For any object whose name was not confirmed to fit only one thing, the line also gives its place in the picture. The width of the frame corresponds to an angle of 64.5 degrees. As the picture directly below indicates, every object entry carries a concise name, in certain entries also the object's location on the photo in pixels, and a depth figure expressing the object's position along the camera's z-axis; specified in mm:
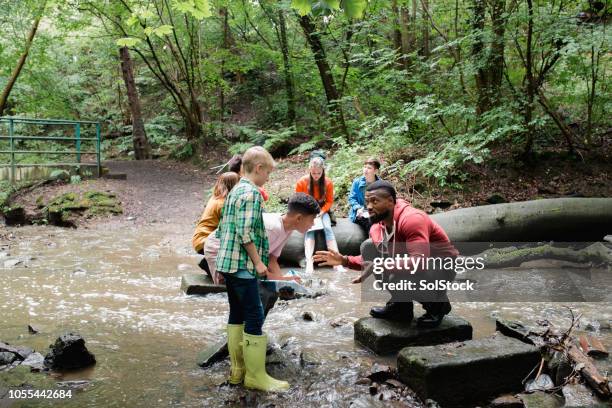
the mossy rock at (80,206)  11445
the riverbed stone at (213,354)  4004
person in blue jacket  8016
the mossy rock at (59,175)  13914
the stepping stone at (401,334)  4238
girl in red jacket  7508
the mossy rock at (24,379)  3576
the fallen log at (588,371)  3328
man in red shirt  3807
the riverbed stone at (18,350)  4023
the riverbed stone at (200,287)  6086
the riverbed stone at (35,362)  3857
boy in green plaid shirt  3410
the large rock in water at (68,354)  3832
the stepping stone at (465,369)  3373
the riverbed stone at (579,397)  3260
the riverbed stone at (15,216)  11461
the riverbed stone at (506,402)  3279
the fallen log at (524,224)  7836
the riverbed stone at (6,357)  3932
